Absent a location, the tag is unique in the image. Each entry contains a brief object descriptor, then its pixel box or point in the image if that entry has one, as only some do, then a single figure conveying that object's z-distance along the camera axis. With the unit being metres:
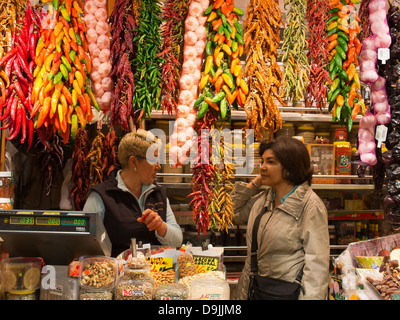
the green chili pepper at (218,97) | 2.47
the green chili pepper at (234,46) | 2.53
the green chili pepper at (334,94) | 2.69
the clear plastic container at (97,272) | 1.62
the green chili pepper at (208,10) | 2.53
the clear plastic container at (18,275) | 1.67
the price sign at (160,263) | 1.91
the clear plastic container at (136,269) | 1.66
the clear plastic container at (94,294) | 1.61
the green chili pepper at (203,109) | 2.49
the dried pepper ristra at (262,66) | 2.60
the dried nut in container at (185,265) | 1.94
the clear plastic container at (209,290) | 1.64
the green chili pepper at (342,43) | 2.70
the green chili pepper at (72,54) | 2.38
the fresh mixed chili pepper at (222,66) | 2.50
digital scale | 1.59
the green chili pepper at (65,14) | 2.41
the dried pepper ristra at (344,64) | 2.69
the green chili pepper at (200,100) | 2.50
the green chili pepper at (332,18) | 2.72
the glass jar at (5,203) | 2.55
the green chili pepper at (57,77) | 2.32
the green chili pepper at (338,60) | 2.69
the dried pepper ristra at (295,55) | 2.85
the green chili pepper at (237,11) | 2.59
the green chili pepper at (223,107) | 2.50
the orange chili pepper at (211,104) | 2.48
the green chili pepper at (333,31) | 2.73
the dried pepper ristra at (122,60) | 2.51
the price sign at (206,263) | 2.05
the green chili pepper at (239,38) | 2.56
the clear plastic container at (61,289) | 1.62
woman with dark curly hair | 2.27
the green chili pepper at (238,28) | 2.57
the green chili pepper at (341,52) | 2.68
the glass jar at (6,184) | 2.55
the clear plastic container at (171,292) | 1.63
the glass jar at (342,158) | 3.94
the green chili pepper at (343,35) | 2.71
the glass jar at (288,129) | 4.00
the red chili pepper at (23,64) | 2.43
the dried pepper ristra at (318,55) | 2.83
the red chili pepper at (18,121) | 2.43
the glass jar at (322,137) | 3.98
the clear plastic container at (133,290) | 1.61
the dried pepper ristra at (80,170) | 3.25
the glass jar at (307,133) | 4.06
